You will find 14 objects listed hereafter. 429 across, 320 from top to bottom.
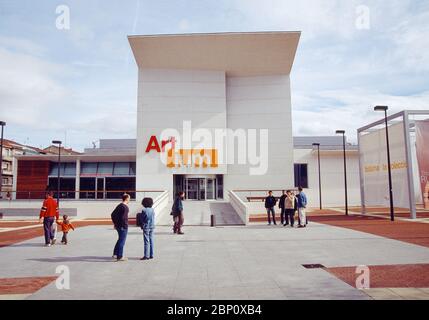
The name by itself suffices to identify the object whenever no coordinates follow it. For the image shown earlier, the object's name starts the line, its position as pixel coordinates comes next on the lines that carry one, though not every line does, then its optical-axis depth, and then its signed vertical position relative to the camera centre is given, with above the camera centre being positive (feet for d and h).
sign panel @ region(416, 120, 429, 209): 61.26 +6.86
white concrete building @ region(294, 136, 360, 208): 120.78 +7.90
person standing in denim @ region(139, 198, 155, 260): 27.99 -2.87
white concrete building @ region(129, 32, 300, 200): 108.88 +30.28
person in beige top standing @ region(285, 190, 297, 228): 52.03 -2.02
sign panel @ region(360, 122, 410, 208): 63.26 +5.16
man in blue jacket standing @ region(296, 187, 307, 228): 50.19 -2.69
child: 36.35 -3.76
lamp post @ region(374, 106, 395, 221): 59.77 +4.88
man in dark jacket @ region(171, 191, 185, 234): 44.71 -2.80
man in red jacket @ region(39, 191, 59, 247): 35.09 -2.23
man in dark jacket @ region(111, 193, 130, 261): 27.30 -2.61
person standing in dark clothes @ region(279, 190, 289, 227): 53.30 -2.50
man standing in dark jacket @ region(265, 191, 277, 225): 54.90 -1.92
